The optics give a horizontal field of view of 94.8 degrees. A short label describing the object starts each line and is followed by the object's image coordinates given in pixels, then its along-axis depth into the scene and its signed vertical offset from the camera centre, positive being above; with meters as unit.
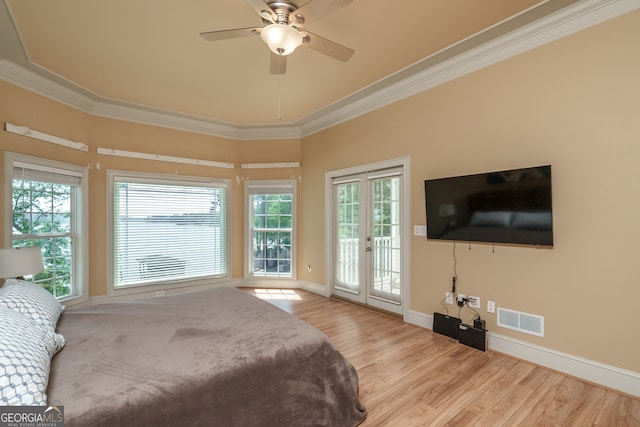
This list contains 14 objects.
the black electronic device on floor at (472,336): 2.80 -1.17
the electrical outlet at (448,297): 3.17 -0.87
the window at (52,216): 3.20 +0.08
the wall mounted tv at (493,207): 2.47 +0.09
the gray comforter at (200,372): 1.21 -0.71
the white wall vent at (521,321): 2.57 -0.95
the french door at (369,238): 3.85 -0.28
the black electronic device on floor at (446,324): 3.06 -1.14
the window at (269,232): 5.33 -0.22
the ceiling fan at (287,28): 1.89 +1.33
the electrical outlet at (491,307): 2.84 -0.88
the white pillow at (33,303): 1.65 -0.48
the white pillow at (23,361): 1.04 -0.55
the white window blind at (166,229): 4.34 -0.13
